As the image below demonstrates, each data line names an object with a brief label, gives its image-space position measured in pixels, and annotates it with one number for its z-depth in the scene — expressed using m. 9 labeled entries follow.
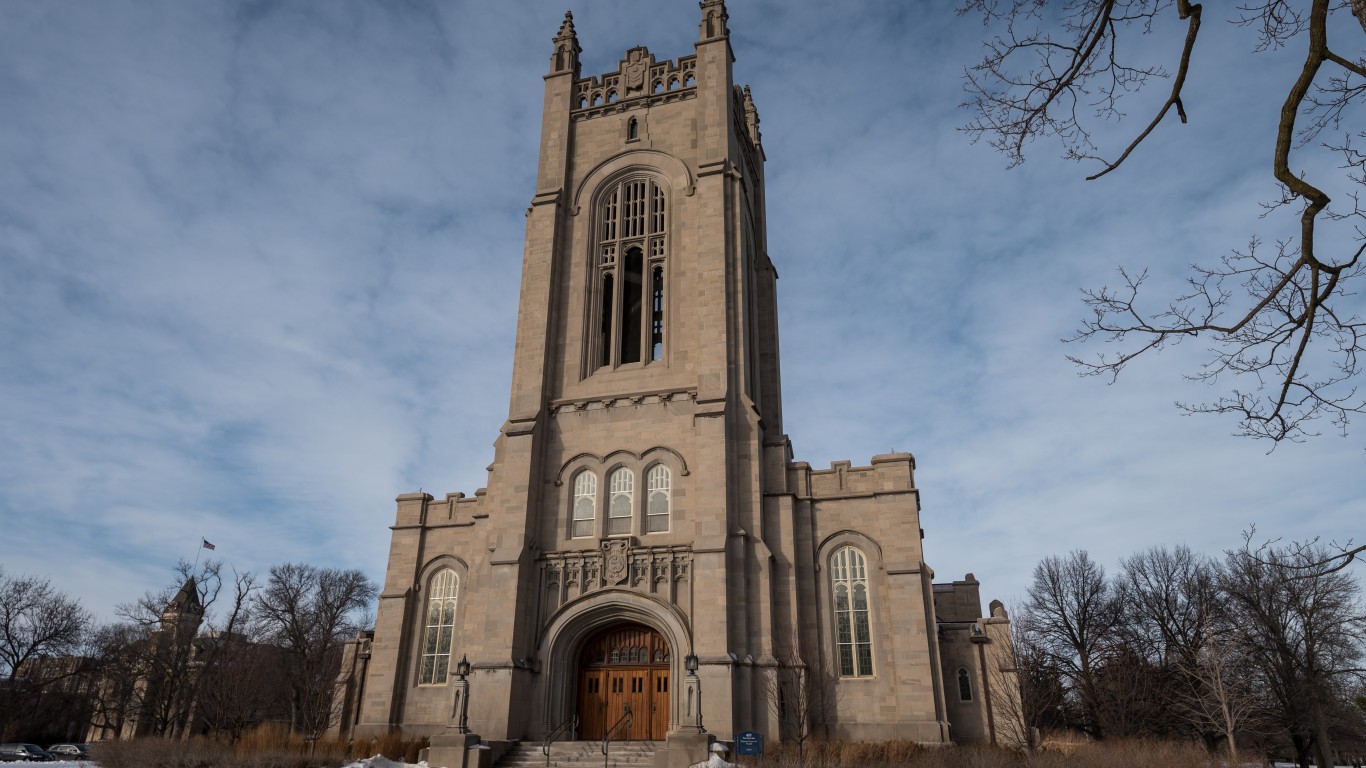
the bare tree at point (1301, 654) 34.44
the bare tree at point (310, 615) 45.31
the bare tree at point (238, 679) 30.99
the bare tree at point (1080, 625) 41.69
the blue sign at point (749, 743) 20.84
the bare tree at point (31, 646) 43.22
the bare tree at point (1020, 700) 22.61
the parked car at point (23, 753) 37.19
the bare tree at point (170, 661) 39.97
